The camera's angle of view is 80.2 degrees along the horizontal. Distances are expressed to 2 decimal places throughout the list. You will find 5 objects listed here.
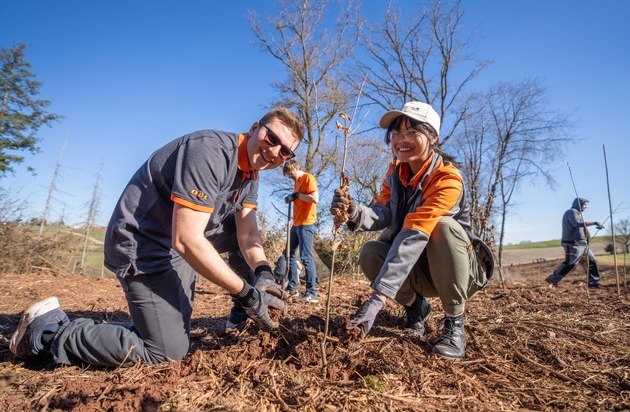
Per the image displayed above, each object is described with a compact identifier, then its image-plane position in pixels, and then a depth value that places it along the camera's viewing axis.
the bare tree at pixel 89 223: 9.24
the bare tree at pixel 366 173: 12.64
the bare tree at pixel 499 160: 15.56
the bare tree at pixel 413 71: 14.97
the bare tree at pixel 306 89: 15.09
